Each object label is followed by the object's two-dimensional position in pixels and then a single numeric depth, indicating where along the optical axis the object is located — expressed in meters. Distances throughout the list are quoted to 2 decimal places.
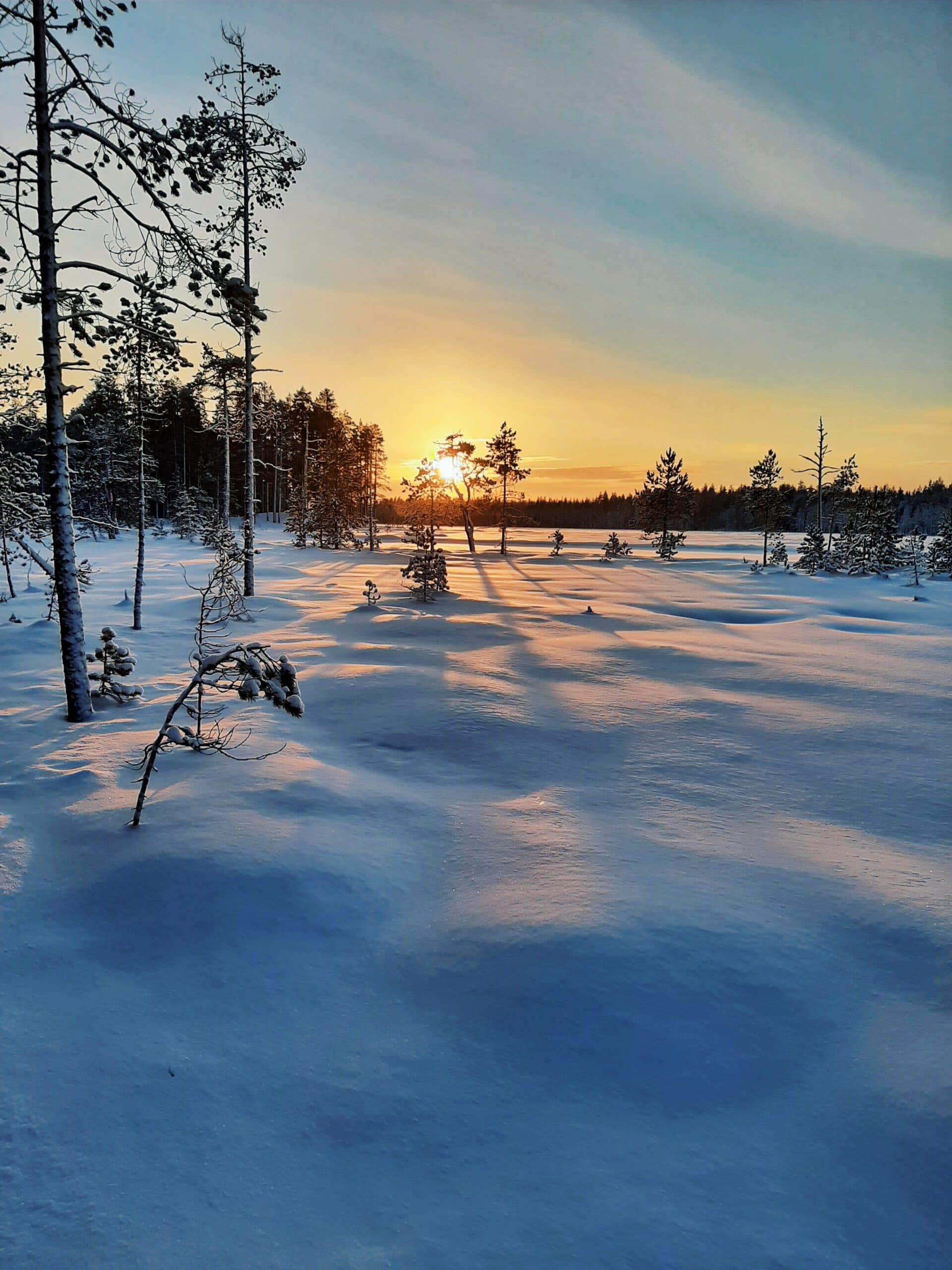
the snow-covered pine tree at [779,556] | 41.44
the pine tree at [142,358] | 7.63
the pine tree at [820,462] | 43.94
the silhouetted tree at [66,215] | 7.18
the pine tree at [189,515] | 47.66
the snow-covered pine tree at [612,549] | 46.59
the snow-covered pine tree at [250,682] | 4.69
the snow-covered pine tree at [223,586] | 6.42
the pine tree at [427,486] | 47.94
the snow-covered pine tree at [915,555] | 33.43
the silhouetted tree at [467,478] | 47.50
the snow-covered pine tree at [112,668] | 8.93
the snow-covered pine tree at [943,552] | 39.59
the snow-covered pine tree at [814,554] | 39.03
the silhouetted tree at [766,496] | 44.81
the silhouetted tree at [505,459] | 52.75
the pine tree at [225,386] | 18.41
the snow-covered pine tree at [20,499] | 11.77
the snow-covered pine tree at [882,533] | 38.91
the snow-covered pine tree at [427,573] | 20.52
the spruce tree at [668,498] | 53.81
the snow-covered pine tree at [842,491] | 50.66
